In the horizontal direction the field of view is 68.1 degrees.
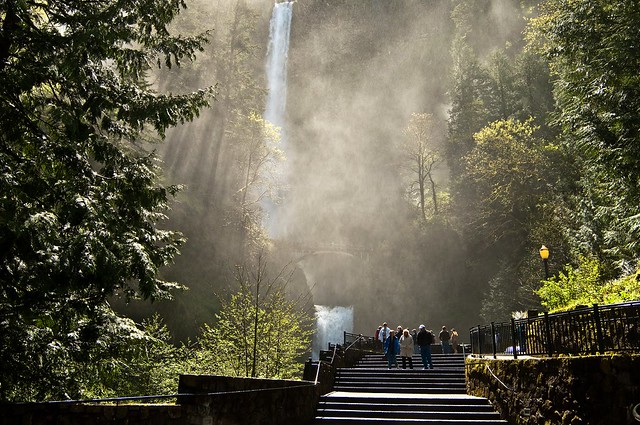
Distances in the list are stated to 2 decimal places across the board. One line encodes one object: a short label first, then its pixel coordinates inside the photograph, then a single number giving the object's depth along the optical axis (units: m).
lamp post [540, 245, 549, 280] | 18.47
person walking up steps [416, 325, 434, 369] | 18.19
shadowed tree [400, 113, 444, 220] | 54.91
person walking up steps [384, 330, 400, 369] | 18.59
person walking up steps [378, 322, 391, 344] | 21.17
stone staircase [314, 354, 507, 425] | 11.41
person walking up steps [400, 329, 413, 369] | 18.28
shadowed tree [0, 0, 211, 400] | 6.42
